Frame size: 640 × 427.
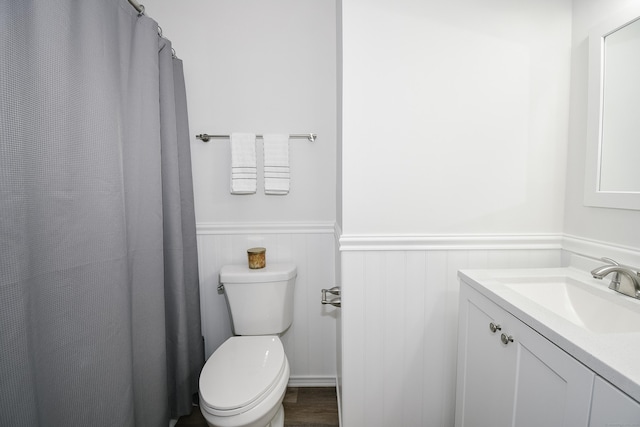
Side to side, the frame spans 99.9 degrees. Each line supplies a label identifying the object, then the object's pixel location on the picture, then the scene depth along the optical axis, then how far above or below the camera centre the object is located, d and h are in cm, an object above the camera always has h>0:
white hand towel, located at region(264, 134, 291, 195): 154 +21
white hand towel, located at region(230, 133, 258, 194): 153 +23
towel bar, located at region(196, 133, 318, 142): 157 +37
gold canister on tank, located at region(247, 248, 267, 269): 151 -33
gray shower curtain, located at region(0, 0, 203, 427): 67 -3
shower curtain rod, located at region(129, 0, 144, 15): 109 +80
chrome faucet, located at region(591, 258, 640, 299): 81 -25
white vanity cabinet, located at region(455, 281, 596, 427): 59 -48
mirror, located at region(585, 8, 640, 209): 89 +29
